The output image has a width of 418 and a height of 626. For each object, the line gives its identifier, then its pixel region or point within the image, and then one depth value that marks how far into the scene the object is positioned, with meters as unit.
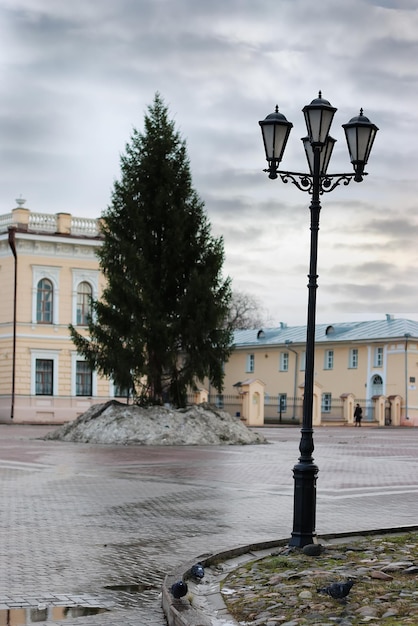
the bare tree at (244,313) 101.06
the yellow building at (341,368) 60.41
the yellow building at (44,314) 48.94
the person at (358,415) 57.25
